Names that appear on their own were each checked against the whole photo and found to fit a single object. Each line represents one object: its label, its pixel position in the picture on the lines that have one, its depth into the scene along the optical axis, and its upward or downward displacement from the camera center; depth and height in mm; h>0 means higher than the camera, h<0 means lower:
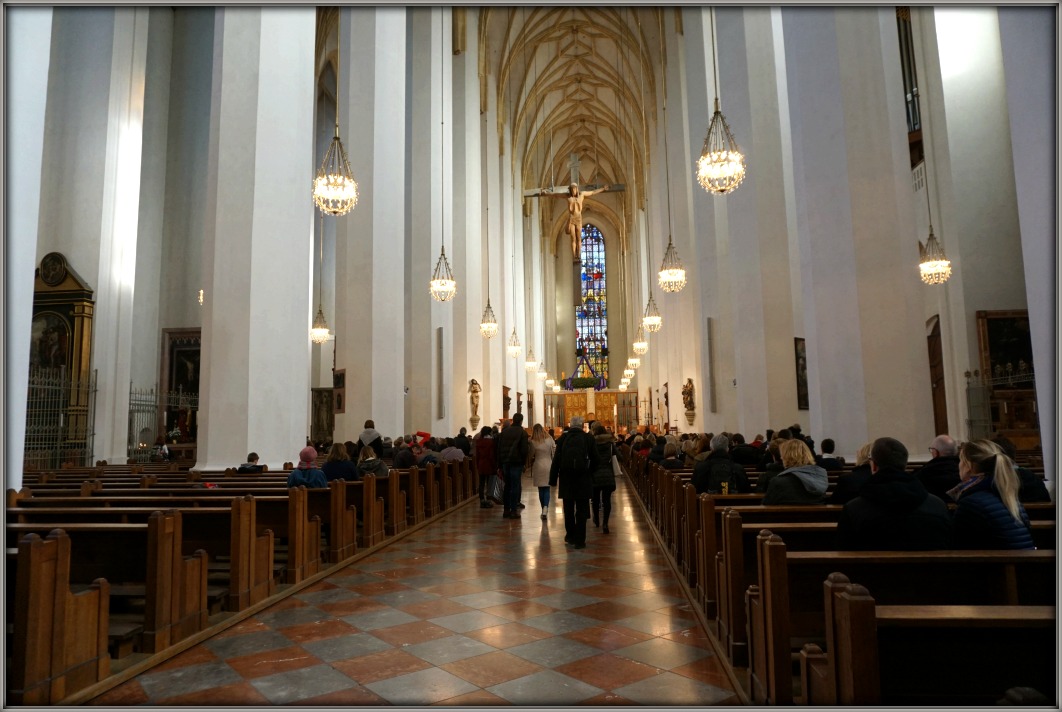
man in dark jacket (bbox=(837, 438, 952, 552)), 2529 -353
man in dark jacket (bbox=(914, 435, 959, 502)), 3760 -295
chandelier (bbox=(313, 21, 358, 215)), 8469 +3082
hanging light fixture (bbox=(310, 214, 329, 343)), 16031 +2458
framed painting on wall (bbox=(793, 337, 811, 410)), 10391 +775
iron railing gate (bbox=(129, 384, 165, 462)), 14164 +353
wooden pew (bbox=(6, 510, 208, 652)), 3279 -662
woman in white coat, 8344 -371
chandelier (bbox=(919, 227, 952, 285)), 10383 +2376
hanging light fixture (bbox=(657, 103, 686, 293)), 13312 +3021
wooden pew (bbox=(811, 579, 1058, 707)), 1633 -588
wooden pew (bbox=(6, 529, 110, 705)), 2541 -742
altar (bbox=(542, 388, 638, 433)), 32562 +1113
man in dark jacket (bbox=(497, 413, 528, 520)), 8445 -346
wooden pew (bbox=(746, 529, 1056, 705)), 2303 -550
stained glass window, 41344 +7382
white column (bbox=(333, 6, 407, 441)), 11422 +3518
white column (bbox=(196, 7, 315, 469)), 7516 +2121
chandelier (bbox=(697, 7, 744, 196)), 8352 +3224
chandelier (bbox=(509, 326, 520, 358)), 23362 +2962
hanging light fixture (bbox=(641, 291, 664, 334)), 17922 +2876
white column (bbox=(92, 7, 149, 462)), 12438 +3936
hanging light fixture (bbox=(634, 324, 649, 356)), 23366 +2809
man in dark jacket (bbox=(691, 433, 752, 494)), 5238 -364
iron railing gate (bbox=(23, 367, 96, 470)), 11148 +355
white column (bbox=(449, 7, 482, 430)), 18031 +5459
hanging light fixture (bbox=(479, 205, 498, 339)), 17875 +2734
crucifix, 25828 +8965
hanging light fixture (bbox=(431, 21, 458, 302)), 12555 +2722
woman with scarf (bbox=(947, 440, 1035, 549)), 2541 -334
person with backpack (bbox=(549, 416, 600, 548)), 6328 -444
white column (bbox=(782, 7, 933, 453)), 6828 +1880
